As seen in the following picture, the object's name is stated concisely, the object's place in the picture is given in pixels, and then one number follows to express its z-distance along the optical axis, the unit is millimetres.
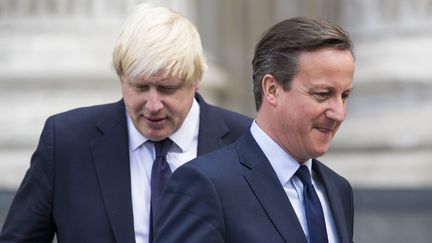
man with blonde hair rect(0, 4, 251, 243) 4008
